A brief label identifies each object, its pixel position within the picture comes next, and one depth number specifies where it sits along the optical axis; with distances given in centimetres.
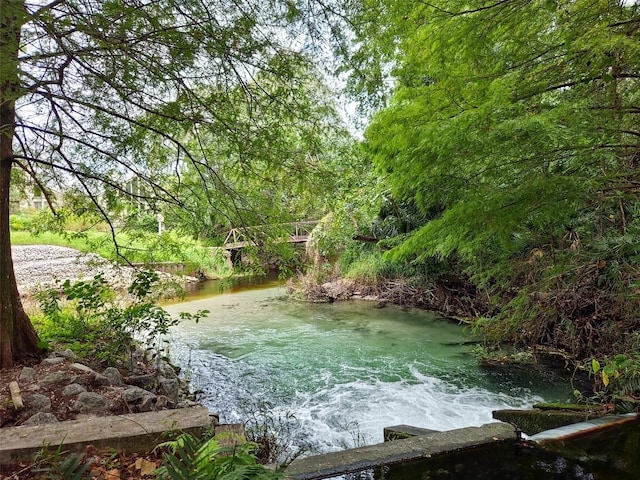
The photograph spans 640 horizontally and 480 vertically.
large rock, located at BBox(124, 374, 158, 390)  400
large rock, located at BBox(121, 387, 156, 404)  322
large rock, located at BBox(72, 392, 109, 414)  295
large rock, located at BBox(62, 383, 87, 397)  313
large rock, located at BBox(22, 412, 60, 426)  254
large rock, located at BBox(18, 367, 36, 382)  326
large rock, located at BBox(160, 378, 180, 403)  402
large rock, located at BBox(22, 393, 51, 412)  282
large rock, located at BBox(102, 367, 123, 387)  376
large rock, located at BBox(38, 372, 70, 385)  323
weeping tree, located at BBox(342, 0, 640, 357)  238
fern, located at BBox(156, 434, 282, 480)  153
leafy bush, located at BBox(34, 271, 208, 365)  416
